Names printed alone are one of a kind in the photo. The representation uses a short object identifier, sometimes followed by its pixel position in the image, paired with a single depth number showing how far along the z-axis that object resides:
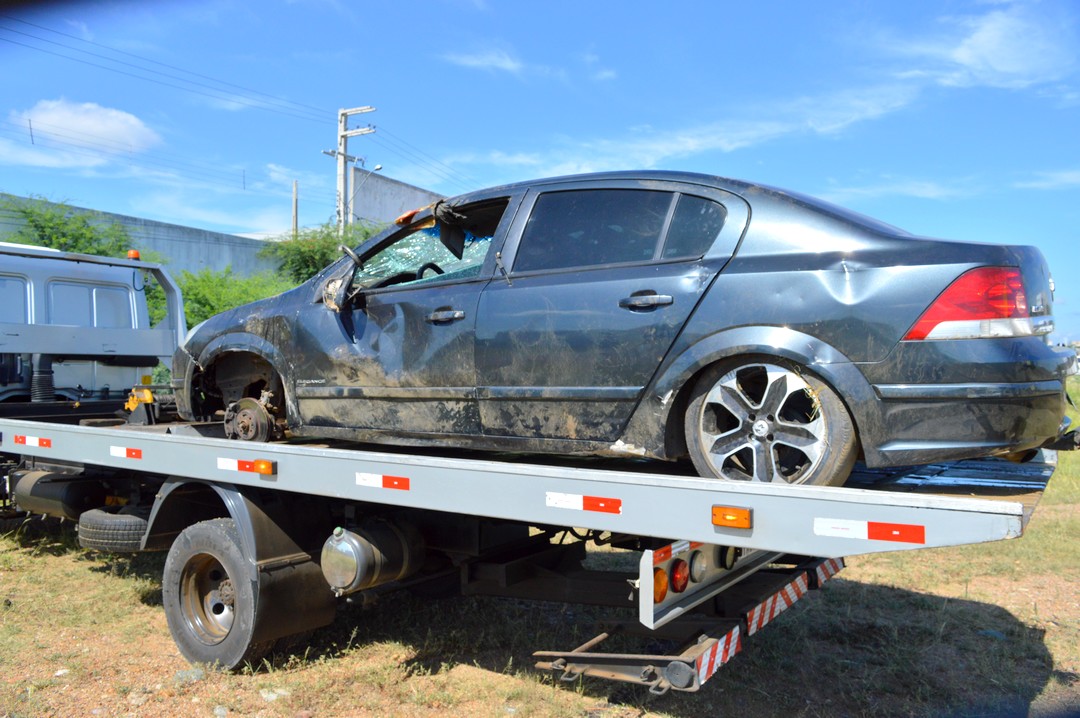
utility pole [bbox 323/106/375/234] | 27.11
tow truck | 2.77
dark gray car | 2.84
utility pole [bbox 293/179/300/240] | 33.06
